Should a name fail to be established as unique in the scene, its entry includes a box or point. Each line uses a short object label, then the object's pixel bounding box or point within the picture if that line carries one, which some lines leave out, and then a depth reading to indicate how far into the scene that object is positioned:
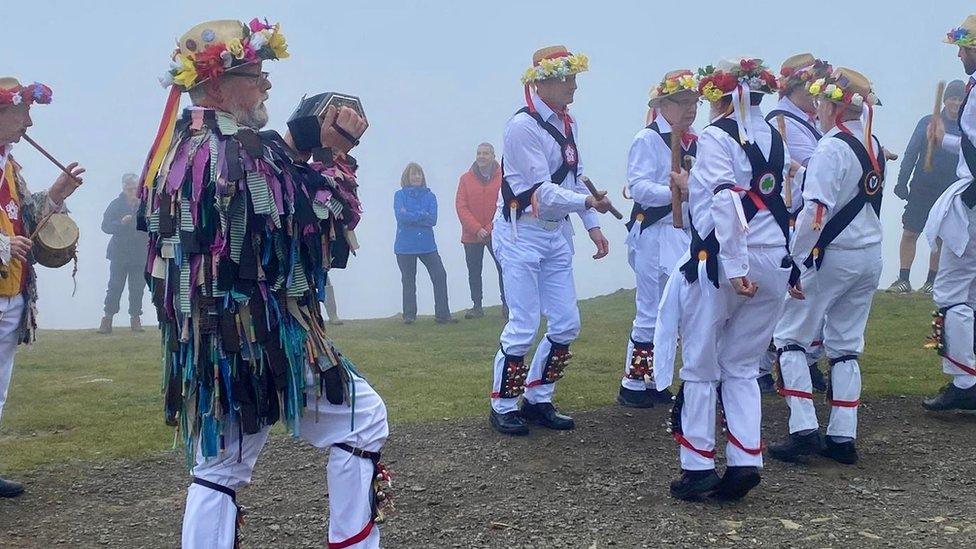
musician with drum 5.64
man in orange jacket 13.58
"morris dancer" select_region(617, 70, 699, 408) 7.29
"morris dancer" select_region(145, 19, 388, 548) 3.53
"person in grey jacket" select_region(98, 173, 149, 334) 14.30
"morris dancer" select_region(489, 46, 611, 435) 6.71
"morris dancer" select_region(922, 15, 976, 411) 6.86
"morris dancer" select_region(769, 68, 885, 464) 5.91
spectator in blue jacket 13.85
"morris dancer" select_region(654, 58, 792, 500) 5.20
